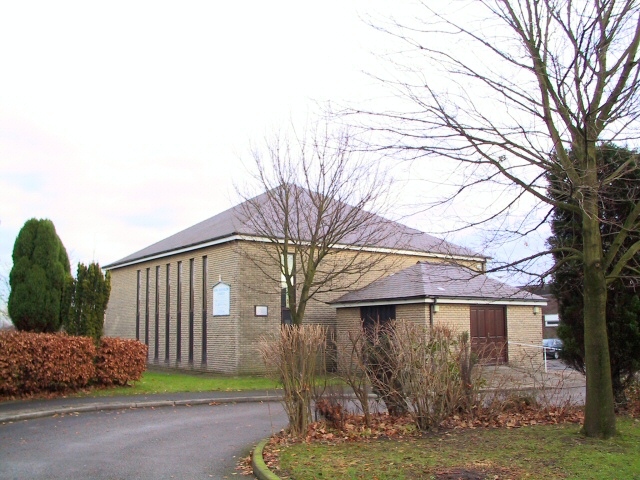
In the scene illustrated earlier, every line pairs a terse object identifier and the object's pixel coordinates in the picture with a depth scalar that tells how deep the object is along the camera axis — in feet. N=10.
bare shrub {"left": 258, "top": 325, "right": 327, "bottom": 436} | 32.53
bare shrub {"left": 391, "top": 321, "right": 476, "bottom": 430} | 32.40
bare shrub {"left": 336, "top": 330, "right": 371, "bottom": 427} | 33.71
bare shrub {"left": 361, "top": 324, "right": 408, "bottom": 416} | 33.91
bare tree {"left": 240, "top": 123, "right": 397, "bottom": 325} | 66.59
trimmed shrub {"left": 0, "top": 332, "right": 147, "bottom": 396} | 50.24
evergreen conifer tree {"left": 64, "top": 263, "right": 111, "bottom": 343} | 58.29
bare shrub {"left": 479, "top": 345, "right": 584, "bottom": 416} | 35.58
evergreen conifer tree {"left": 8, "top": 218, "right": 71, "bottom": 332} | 57.52
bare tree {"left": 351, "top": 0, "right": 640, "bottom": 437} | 29.53
